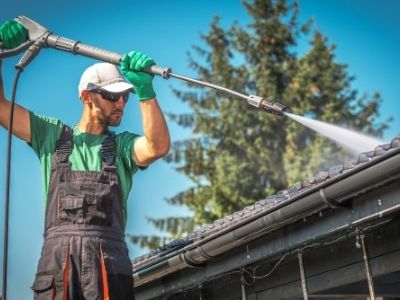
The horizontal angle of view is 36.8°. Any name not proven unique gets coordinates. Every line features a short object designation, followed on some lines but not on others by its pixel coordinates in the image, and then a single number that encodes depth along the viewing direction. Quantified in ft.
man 8.71
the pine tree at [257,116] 55.21
